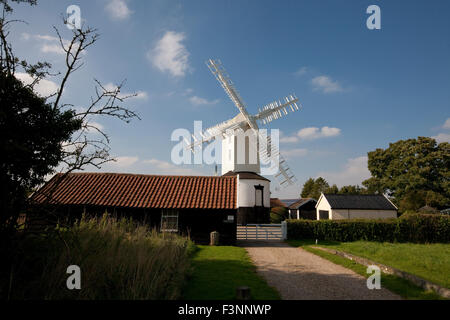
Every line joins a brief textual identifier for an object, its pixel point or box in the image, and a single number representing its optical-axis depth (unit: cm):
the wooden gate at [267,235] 1773
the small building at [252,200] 2552
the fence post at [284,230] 1769
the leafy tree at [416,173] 3559
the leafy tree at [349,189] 4924
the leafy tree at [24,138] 482
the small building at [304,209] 3709
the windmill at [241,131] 2777
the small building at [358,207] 2845
